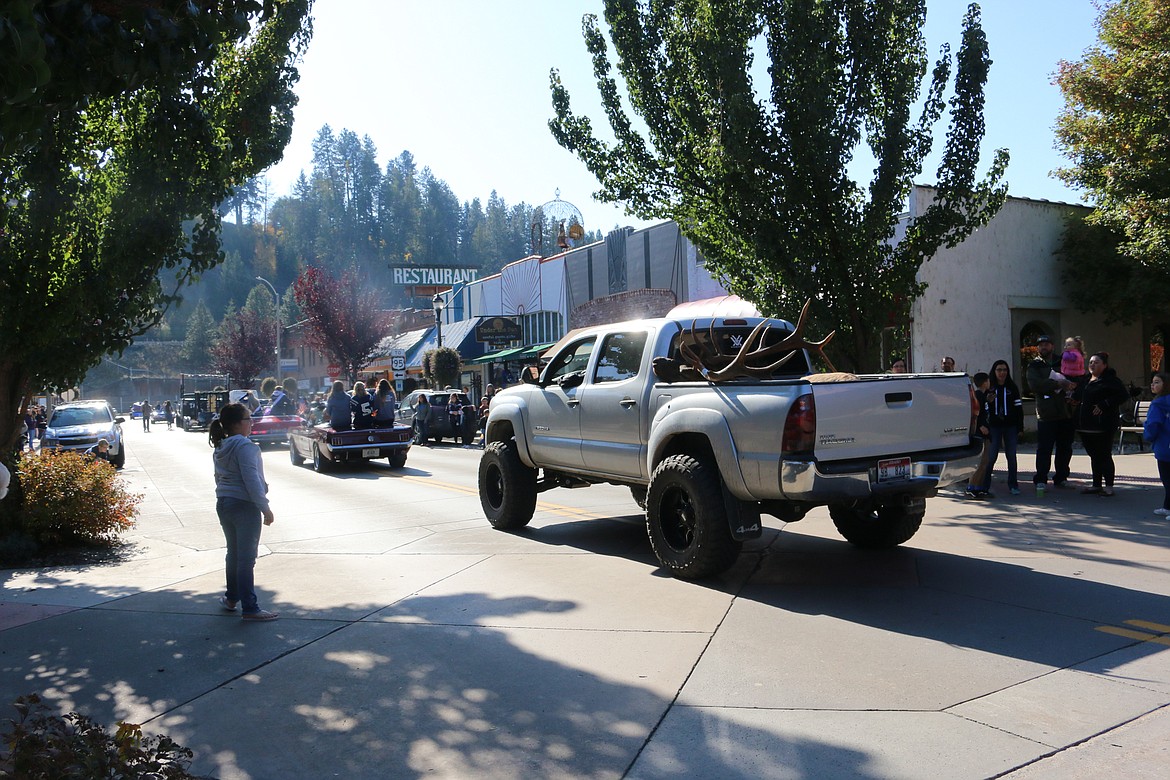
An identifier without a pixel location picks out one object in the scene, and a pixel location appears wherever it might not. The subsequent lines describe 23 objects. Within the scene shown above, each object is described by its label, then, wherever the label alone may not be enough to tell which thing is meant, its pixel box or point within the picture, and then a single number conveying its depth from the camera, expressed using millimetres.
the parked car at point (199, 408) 42812
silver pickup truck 6156
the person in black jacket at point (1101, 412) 10703
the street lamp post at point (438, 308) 37062
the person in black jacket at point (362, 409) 18047
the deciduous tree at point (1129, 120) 18141
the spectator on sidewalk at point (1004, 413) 11688
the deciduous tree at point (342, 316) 47750
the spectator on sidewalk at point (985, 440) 11734
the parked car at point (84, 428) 20953
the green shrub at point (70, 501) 9047
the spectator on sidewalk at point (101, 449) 20156
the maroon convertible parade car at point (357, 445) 17562
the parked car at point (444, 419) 26906
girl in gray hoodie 6320
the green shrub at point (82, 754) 3008
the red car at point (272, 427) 25719
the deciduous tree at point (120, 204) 8695
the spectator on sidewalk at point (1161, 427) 9375
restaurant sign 69562
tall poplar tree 13297
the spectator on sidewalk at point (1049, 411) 11273
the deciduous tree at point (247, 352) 67250
